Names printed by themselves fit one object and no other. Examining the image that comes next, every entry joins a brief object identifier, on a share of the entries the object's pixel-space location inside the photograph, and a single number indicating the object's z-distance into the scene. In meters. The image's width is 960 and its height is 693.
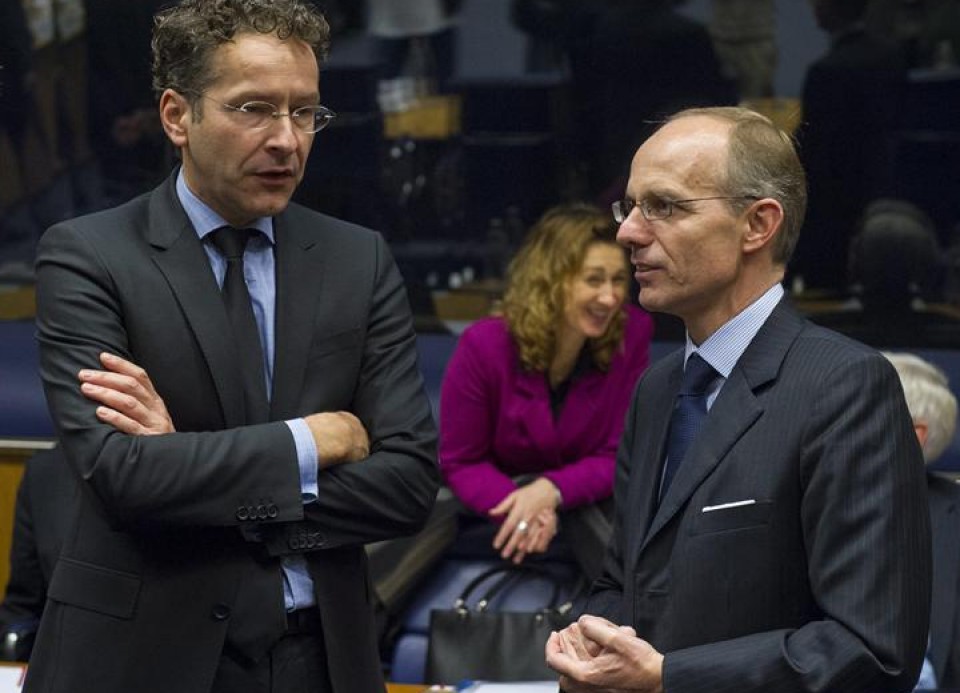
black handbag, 8.05
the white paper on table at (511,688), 6.31
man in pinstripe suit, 3.94
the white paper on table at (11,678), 6.41
